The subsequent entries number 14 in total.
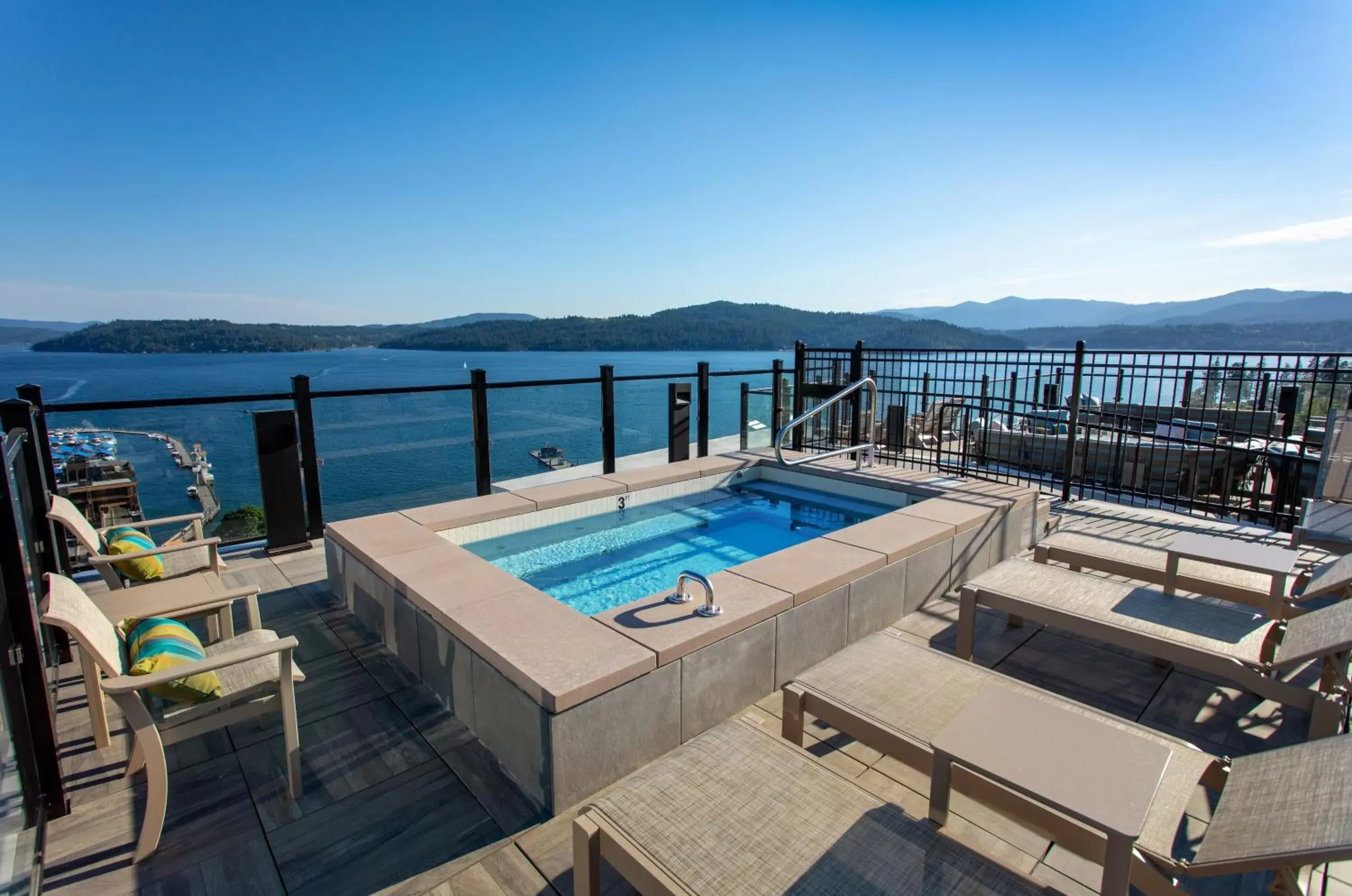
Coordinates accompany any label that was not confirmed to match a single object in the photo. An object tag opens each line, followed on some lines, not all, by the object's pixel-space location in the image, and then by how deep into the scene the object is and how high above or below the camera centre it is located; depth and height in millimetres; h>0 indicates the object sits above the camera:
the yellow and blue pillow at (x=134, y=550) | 2793 -946
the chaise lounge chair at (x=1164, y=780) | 1185 -1125
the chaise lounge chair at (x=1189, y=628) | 2039 -1190
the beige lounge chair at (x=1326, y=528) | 3510 -1121
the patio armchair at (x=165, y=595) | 2312 -1035
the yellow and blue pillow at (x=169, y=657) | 1812 -949
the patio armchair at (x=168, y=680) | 1658 -1097
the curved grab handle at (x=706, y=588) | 2443 -998
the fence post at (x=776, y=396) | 6719 -607
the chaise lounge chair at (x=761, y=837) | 1256 -1114
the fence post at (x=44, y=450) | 3186 -552
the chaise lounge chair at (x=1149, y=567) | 2850 -1174
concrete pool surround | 2027 -1176
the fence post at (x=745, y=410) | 7051 -766
